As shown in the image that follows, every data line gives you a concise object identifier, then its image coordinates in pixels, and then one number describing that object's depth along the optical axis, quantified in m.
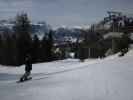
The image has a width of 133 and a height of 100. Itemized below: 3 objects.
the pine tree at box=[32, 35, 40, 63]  49.21
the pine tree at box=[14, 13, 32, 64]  48.86
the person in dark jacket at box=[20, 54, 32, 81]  14.39
